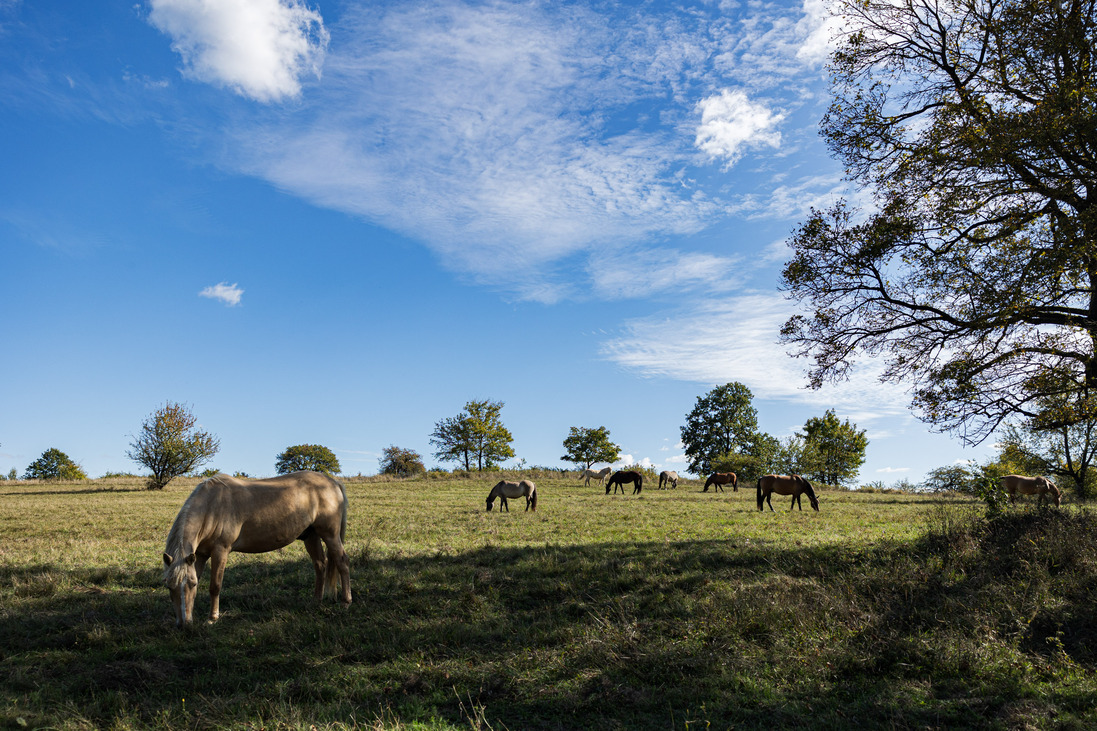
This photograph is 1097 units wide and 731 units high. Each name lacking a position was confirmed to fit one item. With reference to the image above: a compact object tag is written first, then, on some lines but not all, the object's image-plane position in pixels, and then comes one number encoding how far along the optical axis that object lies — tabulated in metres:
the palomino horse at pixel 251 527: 7.66
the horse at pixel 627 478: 37.66
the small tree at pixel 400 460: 87.56
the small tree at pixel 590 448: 81.38
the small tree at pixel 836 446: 70.56
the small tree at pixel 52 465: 95.94
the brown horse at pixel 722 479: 39.11
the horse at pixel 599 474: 47.61
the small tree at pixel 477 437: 79.88
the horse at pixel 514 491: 25.41
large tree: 11.27
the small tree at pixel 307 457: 104.50
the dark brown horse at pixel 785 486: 25.52
